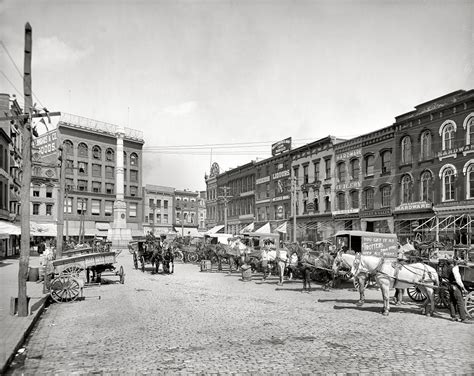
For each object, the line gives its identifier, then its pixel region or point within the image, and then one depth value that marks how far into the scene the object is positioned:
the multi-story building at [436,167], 27.77
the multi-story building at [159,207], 92.75
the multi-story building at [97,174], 73.31
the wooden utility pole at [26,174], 12.02
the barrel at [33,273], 19.78
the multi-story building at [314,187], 42.81
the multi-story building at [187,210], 99.44
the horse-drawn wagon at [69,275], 14.80
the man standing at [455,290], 11.18
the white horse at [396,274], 12.25
